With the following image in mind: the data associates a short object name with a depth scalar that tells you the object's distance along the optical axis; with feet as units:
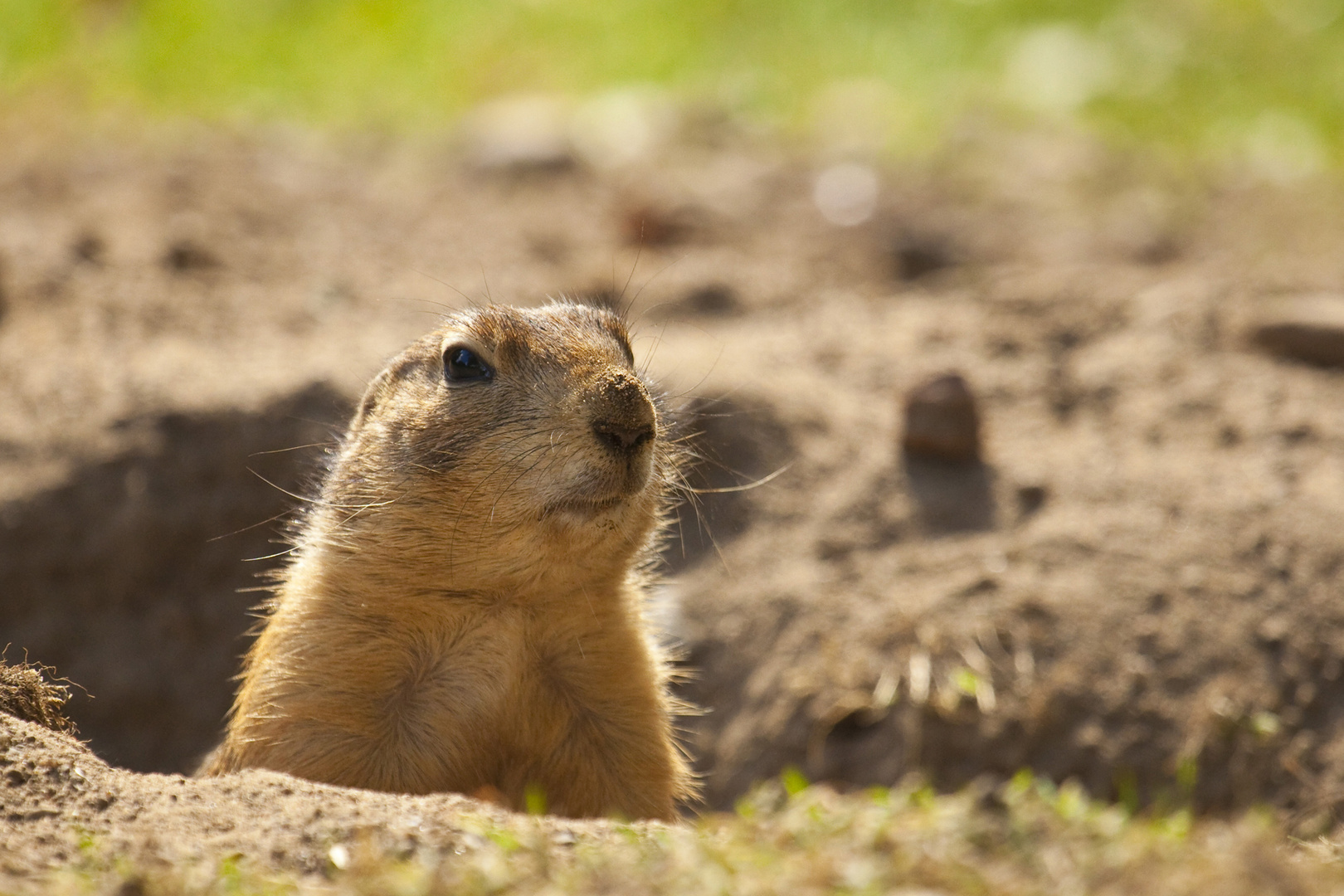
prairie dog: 26.45
